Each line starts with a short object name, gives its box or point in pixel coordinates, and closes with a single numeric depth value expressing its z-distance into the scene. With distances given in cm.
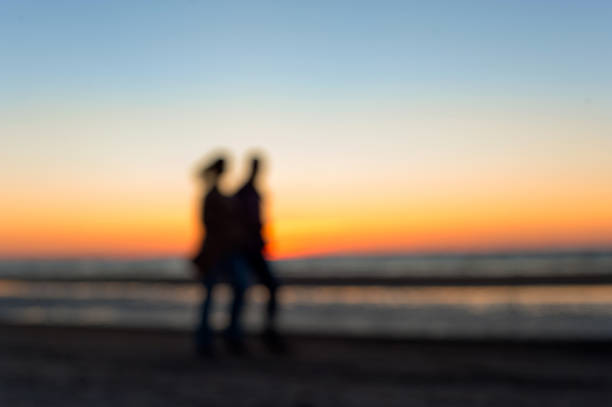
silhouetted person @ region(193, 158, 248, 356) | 658
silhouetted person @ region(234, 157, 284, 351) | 673
